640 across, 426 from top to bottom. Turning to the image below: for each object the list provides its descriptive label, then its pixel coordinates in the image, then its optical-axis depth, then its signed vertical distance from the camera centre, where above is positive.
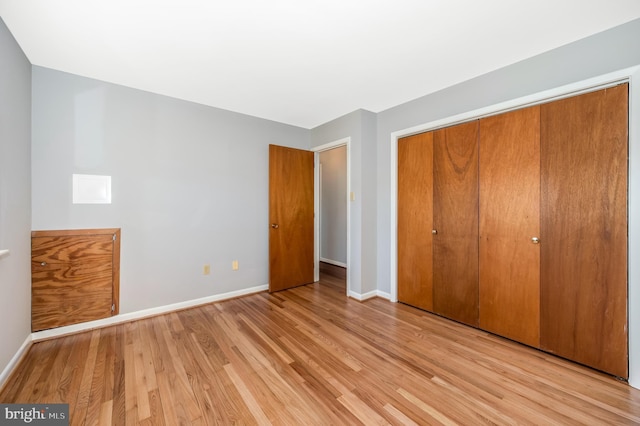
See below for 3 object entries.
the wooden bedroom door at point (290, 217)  3.68 -0.06
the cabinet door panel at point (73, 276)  2.29 -0.58
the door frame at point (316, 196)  3.84 +0.27
